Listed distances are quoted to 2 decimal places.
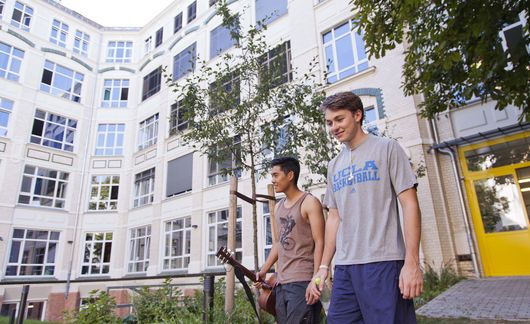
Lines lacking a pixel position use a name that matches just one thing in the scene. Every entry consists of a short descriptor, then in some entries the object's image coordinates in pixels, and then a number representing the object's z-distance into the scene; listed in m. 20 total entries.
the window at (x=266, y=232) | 13.38
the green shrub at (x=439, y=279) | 8.30
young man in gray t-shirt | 2.02
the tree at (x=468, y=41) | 4.77
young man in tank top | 2.88
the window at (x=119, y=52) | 25.34
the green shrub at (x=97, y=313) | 5.20
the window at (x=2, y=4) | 20.14
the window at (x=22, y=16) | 20.72
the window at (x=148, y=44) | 25.00
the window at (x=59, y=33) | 22.55
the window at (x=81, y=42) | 23.83
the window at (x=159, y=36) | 24.17
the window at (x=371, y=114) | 11.69
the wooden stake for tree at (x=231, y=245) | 4.31
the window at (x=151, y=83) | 22.92
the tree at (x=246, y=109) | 6.20
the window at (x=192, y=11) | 21.86
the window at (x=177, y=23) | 22.86
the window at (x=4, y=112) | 18.94
